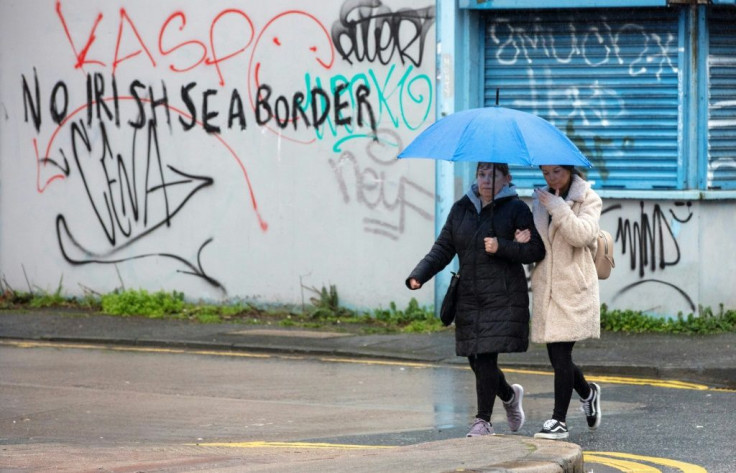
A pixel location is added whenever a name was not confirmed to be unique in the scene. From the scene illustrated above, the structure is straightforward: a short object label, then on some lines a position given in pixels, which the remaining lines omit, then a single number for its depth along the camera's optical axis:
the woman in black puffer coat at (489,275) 16.50
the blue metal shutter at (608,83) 28.17
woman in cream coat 16.77
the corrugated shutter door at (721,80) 27.94
